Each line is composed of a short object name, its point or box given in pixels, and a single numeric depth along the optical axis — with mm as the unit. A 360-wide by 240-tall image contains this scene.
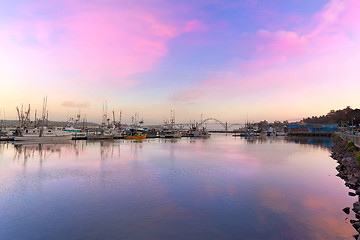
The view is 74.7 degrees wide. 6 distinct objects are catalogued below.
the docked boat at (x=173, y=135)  139875
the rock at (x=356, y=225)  13502
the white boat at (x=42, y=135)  83312
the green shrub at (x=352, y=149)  38219
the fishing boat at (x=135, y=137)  115125
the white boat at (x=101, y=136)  105938
